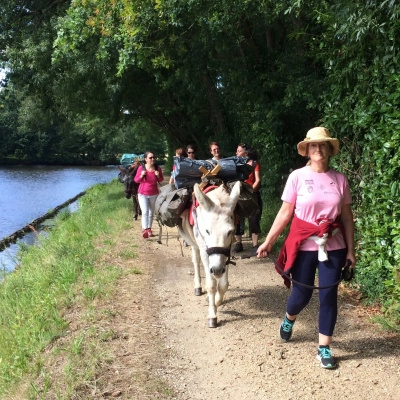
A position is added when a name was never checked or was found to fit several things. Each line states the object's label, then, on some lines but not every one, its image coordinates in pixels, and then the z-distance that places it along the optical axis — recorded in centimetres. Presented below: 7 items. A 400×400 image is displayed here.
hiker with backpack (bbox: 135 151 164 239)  1028
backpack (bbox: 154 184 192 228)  599
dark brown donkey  1284
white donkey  468
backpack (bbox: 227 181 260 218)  557
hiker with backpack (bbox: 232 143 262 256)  843
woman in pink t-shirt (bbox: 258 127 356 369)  407
